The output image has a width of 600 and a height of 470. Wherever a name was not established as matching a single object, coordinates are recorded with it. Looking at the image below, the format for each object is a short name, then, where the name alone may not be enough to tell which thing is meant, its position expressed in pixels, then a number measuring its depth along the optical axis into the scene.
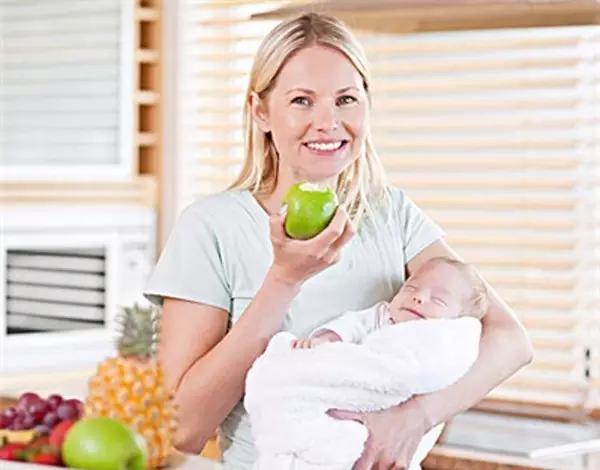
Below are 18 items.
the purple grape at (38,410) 1.98
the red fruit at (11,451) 1.92
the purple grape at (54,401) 1.99
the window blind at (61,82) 4.14
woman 2.50
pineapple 1.92
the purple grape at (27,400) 1.98
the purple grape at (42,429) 1.96
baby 2.56
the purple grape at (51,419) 1.98
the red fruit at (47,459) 1.89
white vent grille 4.03
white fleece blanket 2.49
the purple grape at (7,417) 1.97
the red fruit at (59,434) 1.91
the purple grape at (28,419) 1.98
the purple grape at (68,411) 1.98
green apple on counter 1.85
